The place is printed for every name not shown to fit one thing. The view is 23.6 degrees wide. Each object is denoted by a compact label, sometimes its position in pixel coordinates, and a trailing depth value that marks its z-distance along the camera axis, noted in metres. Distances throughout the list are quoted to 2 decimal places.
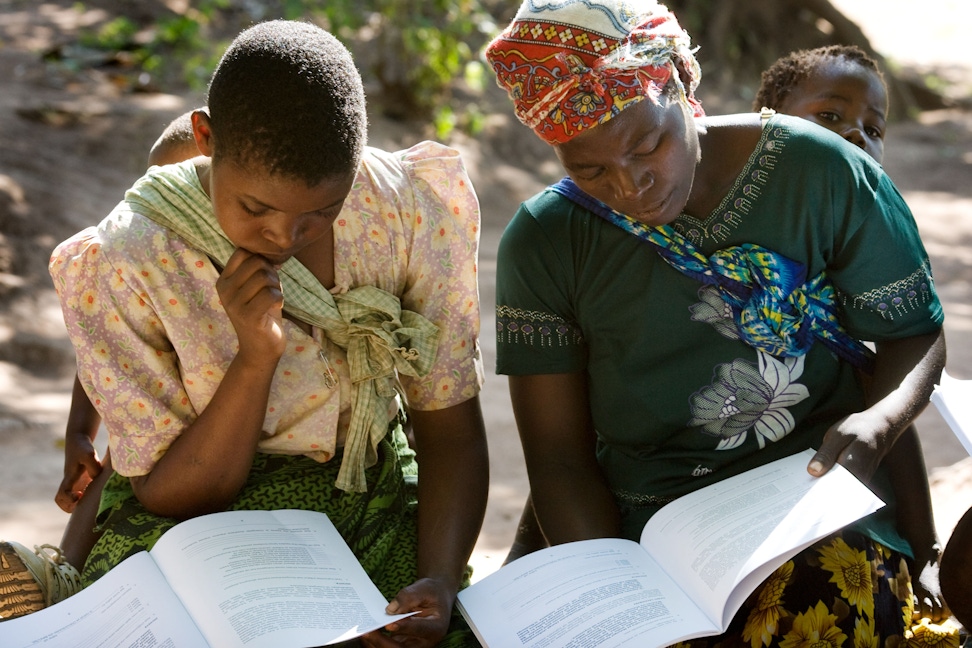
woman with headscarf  2.49
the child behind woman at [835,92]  2.98
